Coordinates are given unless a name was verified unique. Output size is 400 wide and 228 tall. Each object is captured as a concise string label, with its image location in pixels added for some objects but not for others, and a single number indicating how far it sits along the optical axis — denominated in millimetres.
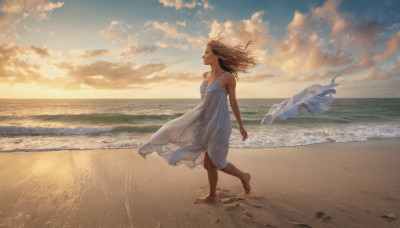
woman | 2752
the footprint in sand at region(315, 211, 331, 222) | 2660
